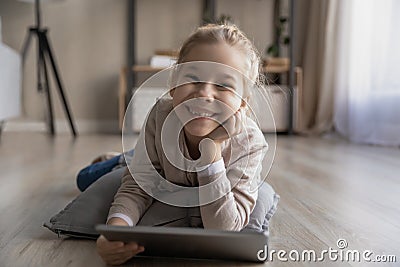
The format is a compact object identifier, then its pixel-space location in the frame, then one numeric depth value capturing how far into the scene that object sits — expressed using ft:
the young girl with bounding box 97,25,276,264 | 3.05
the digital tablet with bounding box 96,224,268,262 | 2.70
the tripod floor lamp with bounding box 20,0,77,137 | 11.71
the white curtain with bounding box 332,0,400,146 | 9.67
